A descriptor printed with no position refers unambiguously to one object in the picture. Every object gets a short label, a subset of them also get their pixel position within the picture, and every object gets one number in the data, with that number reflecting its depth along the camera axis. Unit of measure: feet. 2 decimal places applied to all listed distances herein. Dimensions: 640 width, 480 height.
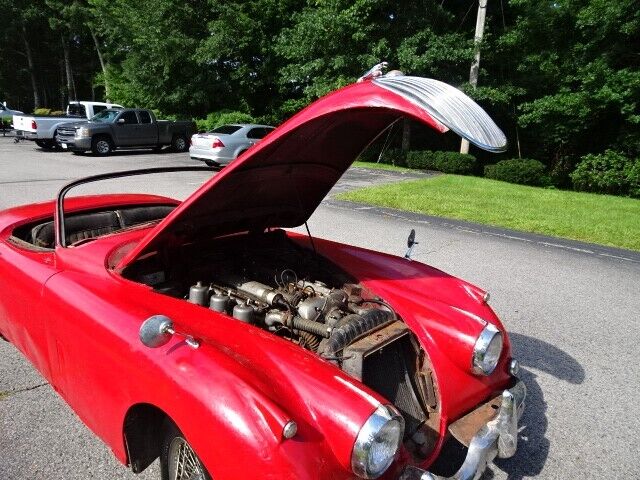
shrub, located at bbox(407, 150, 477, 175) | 56.85
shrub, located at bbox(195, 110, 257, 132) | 72.49
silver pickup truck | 54.29
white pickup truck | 58.49
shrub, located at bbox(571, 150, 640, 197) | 50.93
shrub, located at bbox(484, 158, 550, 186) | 52.70
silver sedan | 46.96
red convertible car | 5.18
